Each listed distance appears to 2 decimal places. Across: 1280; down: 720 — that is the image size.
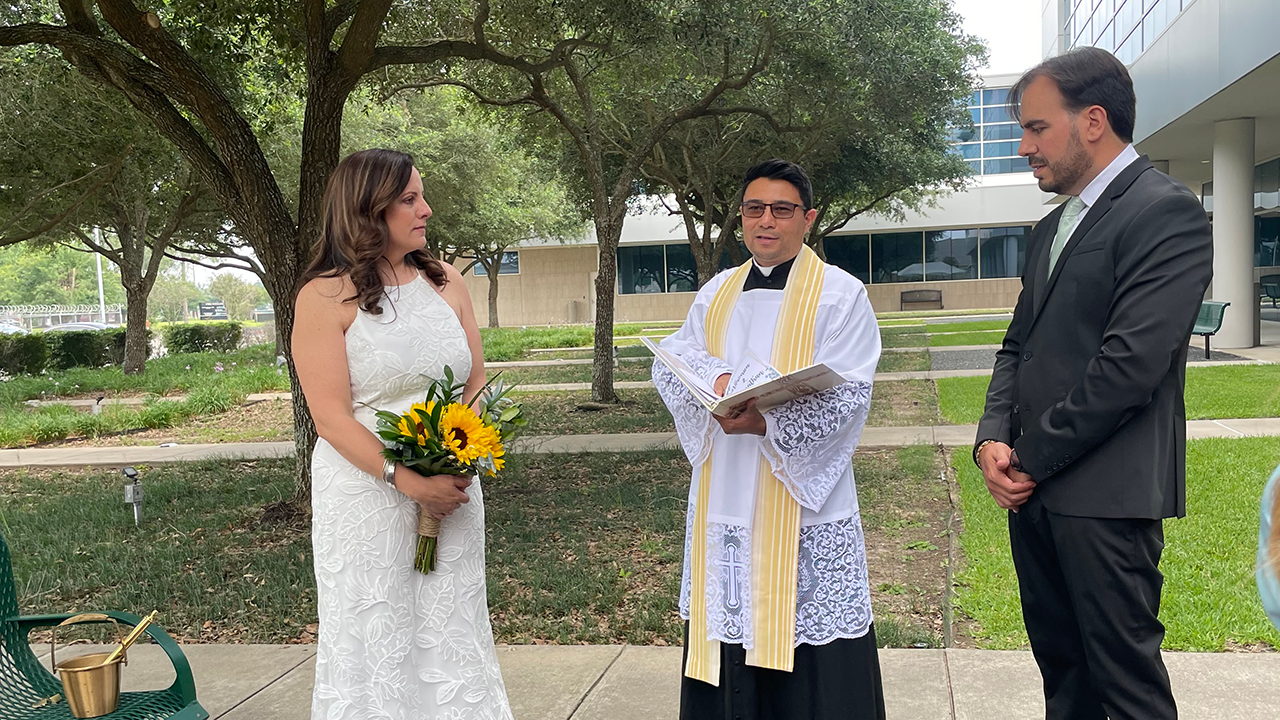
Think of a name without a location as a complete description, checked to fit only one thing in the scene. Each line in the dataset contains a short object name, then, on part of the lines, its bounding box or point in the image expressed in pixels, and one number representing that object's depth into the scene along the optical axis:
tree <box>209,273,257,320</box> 99.62
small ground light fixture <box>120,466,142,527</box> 7.36
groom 2.61
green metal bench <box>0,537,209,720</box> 3.12
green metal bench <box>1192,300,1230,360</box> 16.14
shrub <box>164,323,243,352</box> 34.12
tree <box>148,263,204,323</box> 106.06
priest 3.03
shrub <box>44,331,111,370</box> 27.41
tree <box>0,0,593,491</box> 7.10
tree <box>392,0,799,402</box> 10.58
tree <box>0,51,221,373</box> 14.50
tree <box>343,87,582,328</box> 26.72
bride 2.96
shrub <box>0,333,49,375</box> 25.22
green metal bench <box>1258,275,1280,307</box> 27.56
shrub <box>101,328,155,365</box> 29.58
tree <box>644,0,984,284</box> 14.93
